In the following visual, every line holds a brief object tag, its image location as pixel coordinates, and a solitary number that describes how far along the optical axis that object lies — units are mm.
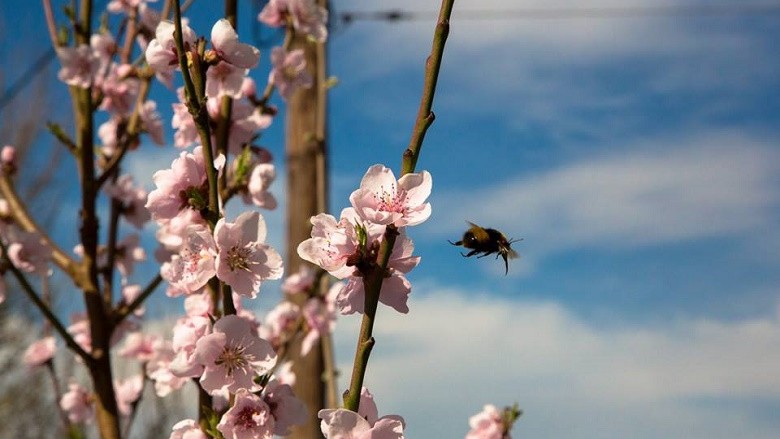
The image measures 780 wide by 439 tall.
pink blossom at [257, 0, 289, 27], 1491
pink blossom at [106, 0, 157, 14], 1693
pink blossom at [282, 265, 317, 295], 1786
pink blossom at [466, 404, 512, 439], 1388
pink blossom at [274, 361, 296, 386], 1443
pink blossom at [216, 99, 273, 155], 1354
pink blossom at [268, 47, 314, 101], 1489
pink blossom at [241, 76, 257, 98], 1421
